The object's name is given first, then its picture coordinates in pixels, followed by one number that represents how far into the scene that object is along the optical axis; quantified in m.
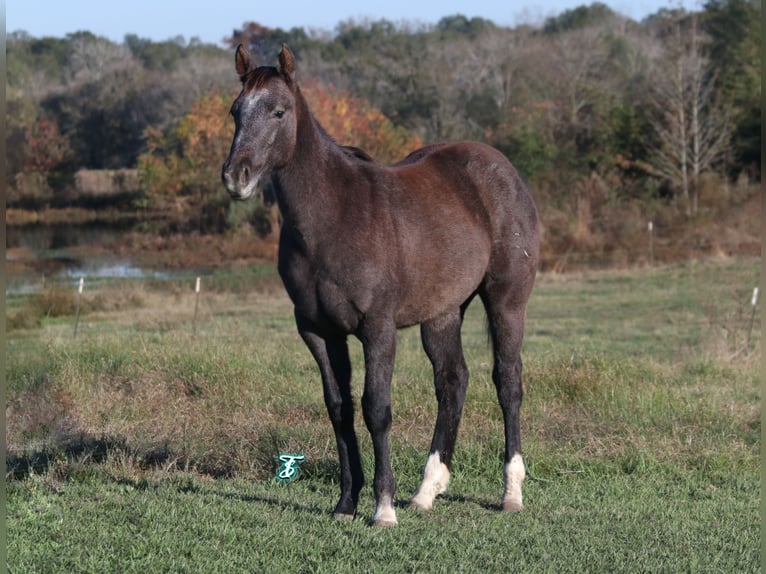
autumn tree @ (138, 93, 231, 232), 42.00
